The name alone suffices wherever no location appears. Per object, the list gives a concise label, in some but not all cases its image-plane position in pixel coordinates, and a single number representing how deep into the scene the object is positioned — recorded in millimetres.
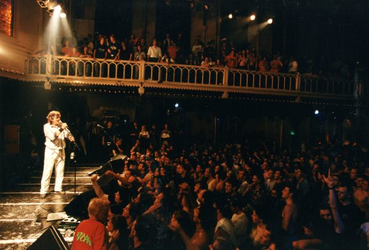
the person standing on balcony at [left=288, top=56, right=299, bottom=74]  16547
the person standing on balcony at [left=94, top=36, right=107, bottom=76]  14570
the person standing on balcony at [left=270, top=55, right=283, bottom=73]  16356
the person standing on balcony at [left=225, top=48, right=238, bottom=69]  15961
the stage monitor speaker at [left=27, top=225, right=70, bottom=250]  3830
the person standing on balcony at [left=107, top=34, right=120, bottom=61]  14719
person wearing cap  8352
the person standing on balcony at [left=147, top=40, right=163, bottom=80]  15422
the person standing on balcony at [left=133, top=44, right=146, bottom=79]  14583
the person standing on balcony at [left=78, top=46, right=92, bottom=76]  14273
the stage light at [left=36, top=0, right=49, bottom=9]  11747
